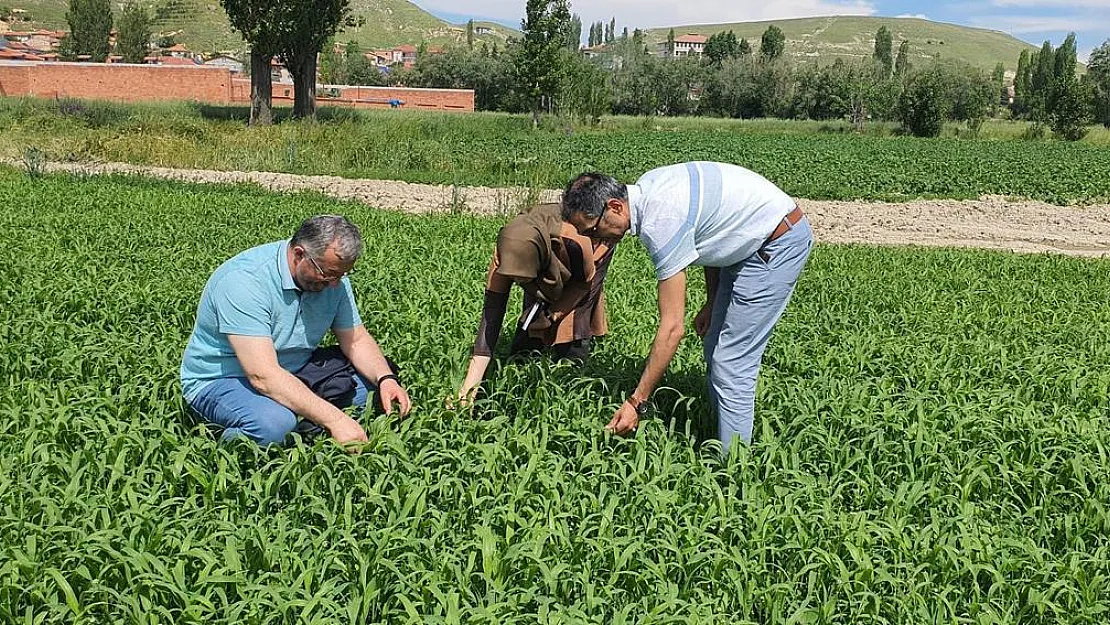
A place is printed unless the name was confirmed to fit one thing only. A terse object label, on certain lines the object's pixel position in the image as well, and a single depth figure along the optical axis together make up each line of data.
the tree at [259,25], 33.31
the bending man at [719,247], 3.68
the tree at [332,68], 79.12
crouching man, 3.94
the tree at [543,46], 47.22
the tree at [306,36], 33.59
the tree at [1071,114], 49.06
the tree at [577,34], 93.75
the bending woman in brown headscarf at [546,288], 4.52
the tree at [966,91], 57.97
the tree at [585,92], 43.38
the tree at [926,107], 49.31
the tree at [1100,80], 64.56
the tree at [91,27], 73.44
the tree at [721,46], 118.39
